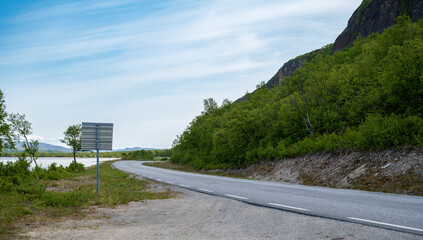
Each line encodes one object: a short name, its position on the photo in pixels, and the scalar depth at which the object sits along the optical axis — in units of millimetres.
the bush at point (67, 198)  11250
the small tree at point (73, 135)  50562
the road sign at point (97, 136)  13141
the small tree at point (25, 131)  46794
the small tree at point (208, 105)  63506
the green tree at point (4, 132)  19375
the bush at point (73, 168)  41206
